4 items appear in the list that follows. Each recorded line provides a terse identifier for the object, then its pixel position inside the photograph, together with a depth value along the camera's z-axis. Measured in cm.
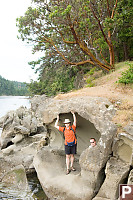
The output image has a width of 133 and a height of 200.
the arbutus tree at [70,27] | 1505
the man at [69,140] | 753
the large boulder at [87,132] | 675
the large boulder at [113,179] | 610
